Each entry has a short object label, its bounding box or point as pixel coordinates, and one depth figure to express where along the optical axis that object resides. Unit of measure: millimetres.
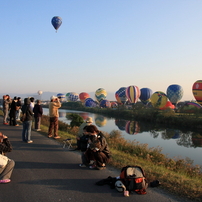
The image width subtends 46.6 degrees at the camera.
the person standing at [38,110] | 11992
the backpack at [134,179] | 4633
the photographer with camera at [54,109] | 10070
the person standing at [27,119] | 9117
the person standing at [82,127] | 7298
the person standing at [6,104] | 14214
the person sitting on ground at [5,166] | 5035
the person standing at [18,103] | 13820
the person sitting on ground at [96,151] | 5941
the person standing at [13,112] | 13539
